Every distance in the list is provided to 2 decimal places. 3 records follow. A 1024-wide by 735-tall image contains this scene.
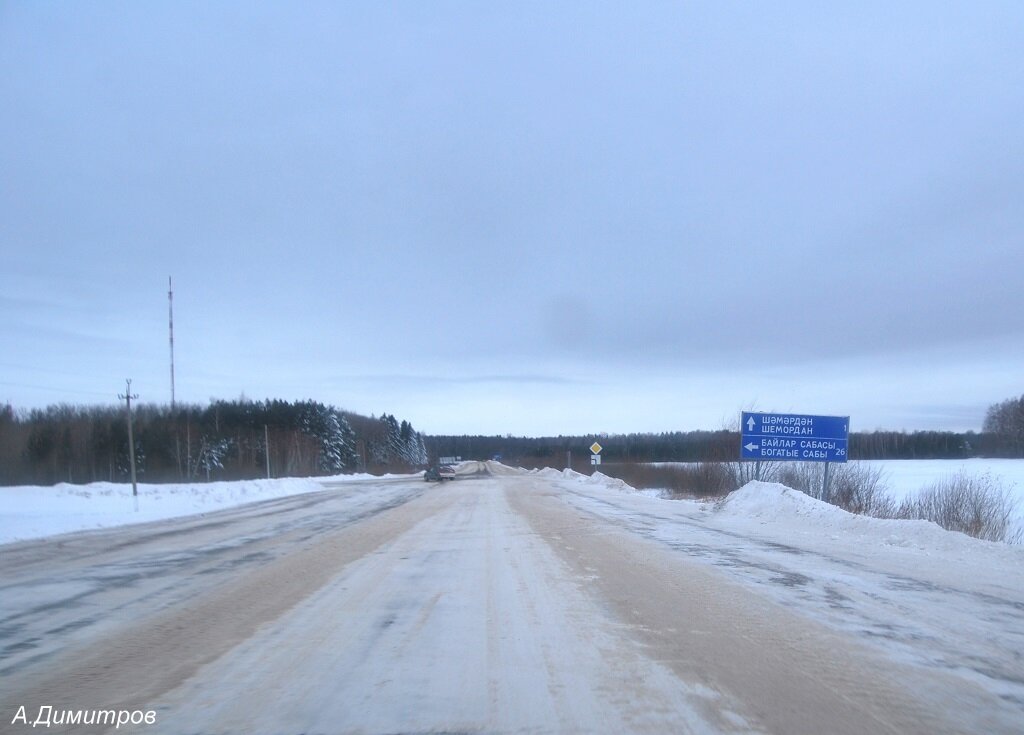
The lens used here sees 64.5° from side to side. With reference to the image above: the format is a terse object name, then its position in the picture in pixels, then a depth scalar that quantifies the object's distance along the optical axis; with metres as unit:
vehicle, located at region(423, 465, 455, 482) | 68.46
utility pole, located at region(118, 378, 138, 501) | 41.84
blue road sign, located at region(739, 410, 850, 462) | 26.77
